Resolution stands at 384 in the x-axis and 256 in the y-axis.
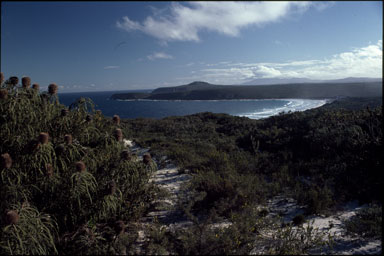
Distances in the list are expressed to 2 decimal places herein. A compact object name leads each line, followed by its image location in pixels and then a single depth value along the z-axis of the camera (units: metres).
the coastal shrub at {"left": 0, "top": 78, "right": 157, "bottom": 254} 2.36
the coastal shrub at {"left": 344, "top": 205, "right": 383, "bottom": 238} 3.26
